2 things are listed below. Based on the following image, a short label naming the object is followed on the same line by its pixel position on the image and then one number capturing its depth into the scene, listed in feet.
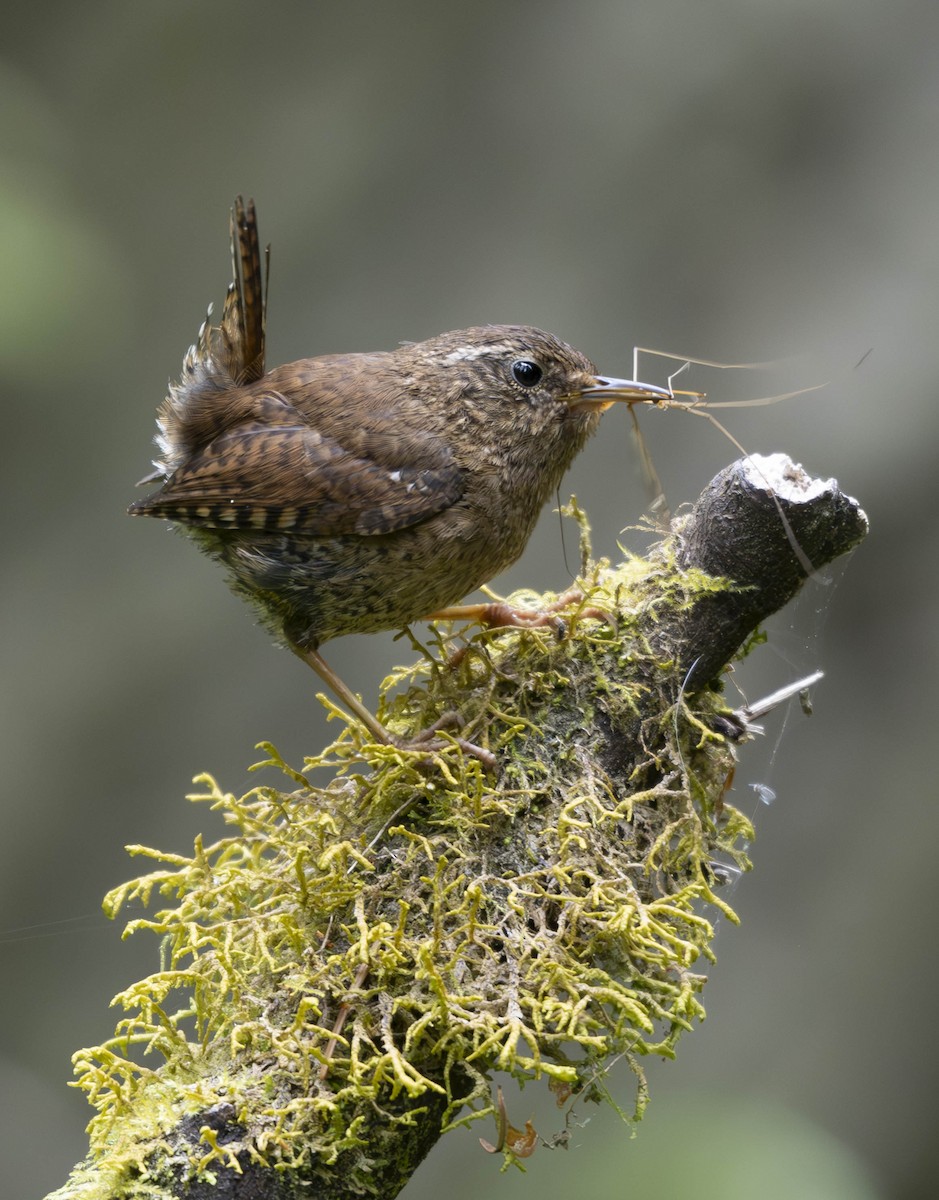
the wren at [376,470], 14.79
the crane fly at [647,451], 14.03
